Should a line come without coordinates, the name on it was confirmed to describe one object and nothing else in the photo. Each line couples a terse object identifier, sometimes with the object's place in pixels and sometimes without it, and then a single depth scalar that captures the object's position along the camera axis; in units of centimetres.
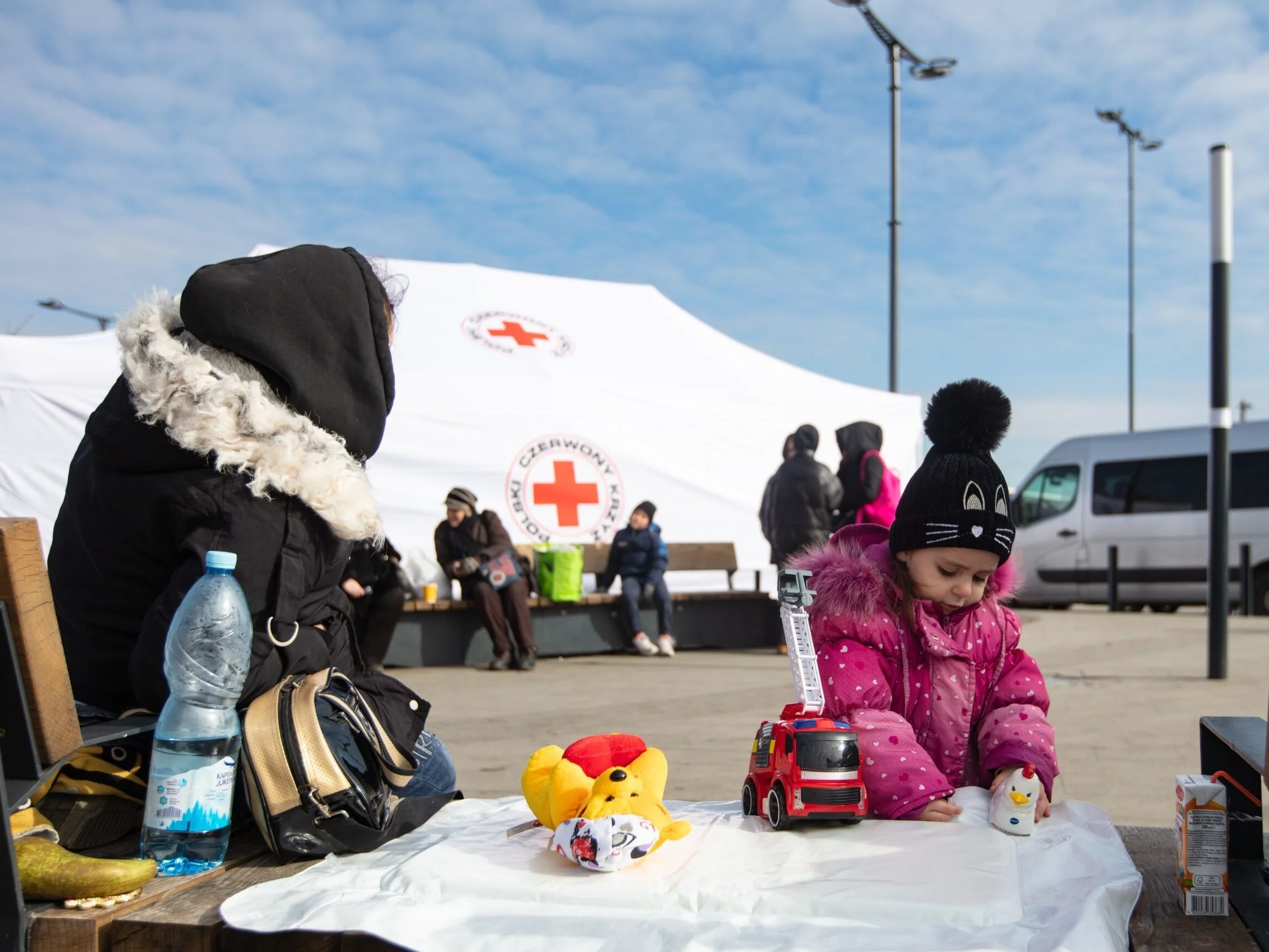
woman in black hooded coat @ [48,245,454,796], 208
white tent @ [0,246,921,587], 875
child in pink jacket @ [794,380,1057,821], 245
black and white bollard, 677
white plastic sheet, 176
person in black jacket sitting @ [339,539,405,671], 817
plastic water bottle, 196
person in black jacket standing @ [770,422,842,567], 880
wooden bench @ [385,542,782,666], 899
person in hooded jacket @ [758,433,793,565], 909
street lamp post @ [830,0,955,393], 1277
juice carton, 184
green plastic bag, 938
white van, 1394
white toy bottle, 223
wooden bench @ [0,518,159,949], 169
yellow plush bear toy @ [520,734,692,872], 201
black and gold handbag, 205
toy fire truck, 218
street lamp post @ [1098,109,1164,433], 2383
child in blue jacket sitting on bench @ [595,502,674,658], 964
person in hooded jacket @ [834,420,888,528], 873
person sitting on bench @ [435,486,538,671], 877
